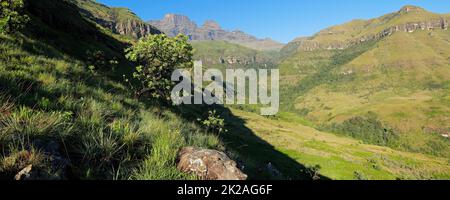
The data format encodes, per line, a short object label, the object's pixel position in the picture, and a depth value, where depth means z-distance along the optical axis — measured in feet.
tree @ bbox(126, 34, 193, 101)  73.61
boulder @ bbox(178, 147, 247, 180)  22.02
